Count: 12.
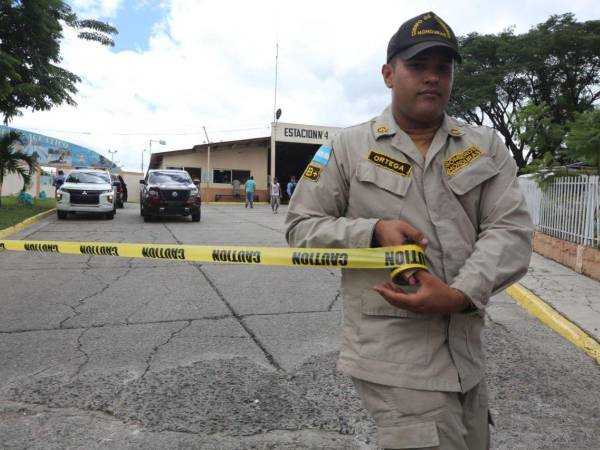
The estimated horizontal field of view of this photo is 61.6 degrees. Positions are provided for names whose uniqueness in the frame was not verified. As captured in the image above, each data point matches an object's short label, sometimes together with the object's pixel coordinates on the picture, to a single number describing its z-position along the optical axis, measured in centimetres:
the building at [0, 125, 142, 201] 2963
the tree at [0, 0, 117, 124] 1344
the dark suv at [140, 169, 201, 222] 1495
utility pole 3195
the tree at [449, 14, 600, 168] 2698
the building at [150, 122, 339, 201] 3145
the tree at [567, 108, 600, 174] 692
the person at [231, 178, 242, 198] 3275
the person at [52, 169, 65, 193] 2221
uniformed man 154
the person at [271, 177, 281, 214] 2230
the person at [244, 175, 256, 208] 2472
